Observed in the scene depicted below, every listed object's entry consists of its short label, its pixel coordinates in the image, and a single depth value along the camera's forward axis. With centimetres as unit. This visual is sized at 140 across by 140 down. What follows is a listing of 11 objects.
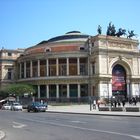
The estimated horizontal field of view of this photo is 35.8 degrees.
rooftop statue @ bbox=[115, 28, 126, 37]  5602
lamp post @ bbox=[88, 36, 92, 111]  5163
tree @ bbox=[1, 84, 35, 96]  4985
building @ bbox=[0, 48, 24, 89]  6271
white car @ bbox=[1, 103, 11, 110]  4030
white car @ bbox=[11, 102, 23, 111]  3647
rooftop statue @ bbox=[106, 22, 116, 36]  5614
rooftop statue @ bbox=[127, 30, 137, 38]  5675
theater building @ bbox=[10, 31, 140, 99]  5091
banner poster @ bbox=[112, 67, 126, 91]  5294
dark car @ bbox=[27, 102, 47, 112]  3023
